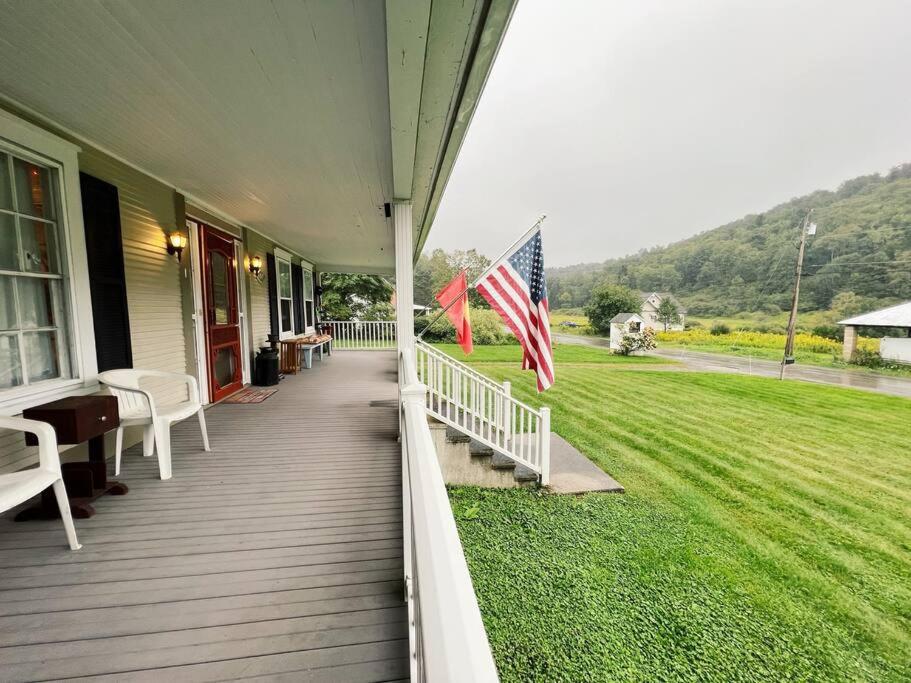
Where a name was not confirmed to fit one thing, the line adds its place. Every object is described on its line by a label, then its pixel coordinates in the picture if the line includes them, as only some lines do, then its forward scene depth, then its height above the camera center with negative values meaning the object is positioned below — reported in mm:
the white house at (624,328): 20953 -838
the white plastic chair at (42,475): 1681 -795
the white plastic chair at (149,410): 2617 -773
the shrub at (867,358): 12389 -1484
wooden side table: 2111 -756
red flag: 4508 +132
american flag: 3795 +183
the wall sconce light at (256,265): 5851 +805
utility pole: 10508 +197
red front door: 4664 +5
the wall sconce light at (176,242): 3834 +764
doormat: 4918 -1177
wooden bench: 7098 -803
